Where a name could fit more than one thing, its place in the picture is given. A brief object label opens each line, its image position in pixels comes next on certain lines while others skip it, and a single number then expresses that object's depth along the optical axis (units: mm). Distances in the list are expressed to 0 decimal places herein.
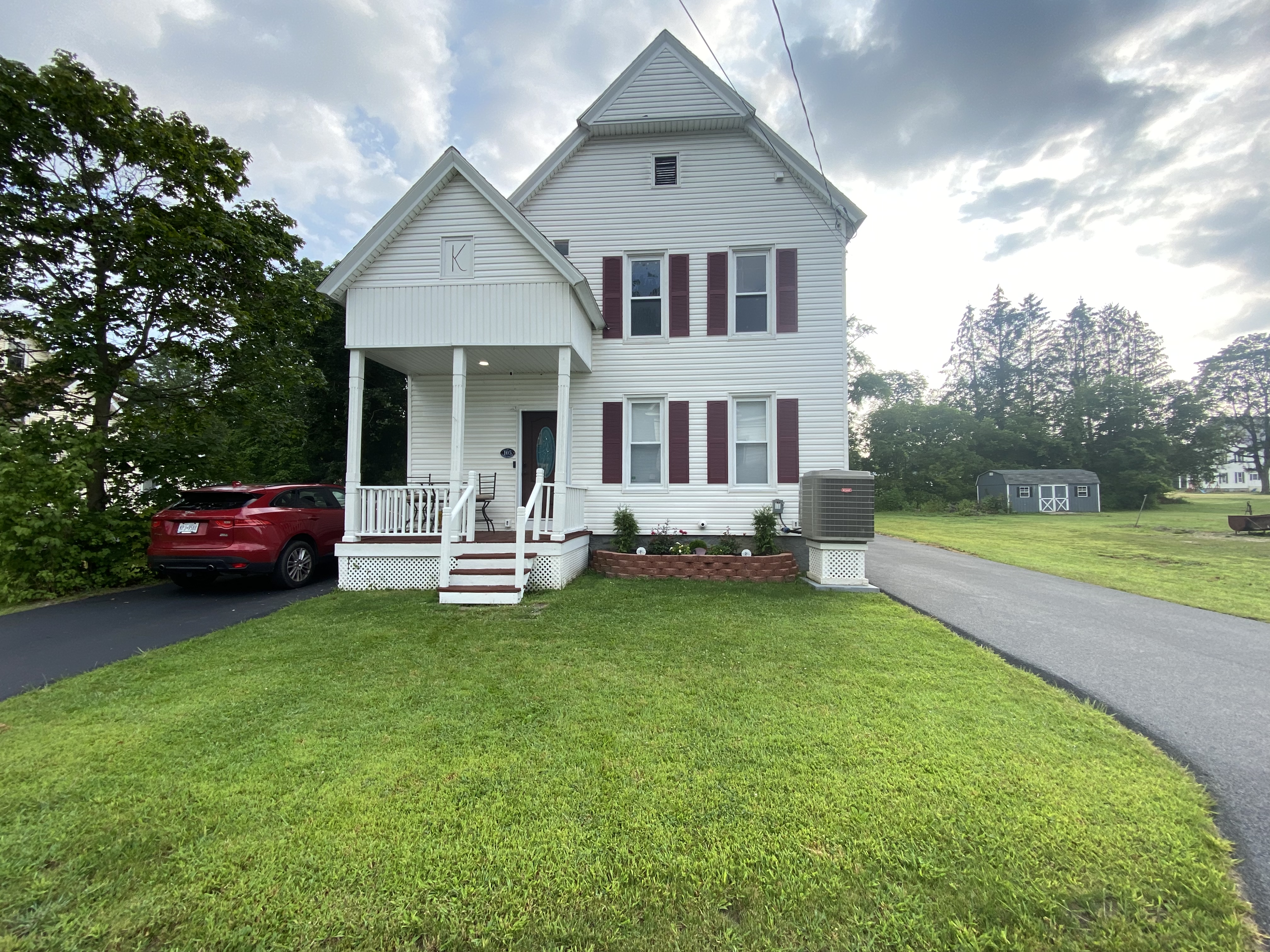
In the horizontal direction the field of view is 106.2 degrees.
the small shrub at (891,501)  34125
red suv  6410
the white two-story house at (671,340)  8602
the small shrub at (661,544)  8312
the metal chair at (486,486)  8828
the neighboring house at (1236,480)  61656
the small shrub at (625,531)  8461
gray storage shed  32375
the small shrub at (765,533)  8188
